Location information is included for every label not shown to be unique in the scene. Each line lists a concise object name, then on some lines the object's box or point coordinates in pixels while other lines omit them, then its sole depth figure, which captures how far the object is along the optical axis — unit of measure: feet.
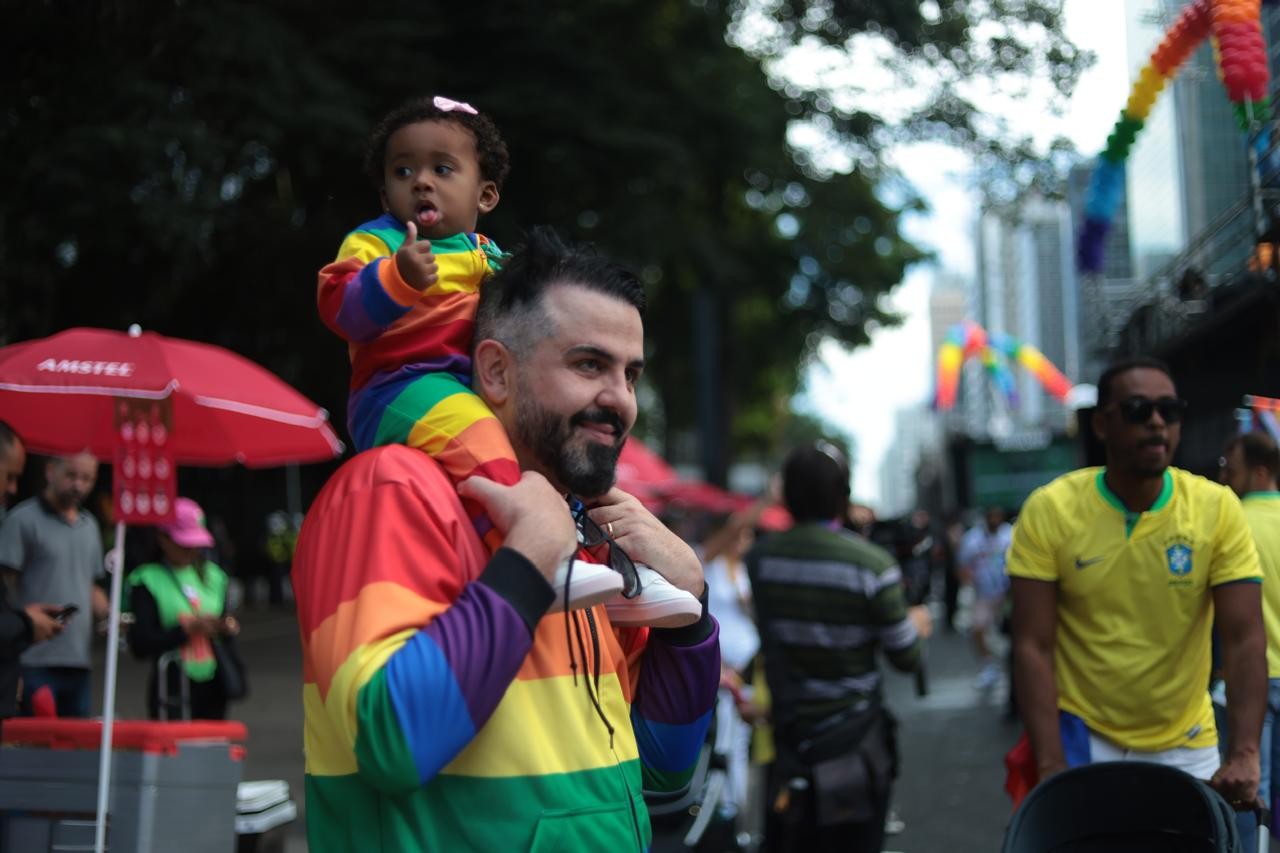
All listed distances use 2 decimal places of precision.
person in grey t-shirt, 20.71
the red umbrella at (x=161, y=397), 18.12
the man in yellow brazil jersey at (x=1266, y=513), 15.96
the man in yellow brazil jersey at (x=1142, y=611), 13.41
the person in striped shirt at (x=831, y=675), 16.99
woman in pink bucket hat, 22.84
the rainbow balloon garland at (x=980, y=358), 137.74
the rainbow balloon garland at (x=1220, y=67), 20.26
